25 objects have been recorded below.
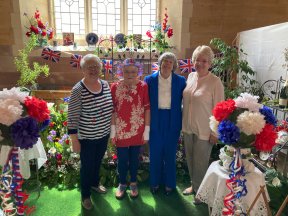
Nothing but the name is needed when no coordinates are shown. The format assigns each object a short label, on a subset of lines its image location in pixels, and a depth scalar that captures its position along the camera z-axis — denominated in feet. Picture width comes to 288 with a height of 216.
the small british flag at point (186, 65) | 10.02
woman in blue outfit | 6.68
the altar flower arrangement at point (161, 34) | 12.65
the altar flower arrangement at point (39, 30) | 12.20
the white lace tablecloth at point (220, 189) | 5.20
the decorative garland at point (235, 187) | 4.97
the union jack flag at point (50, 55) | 11.24
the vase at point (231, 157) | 5.25
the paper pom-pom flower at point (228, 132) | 4.60
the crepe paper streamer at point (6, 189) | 4.67
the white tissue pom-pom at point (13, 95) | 4.50
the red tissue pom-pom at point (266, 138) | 4.72
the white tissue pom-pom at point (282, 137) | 6.38
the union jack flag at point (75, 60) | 9.94
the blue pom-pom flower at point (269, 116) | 4.86
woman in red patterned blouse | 6.44
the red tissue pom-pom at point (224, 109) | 4.83
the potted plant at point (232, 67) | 9.57
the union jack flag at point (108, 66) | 9.66
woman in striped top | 5.88
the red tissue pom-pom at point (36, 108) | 4.61
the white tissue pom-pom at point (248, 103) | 4.85
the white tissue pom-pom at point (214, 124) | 5.09
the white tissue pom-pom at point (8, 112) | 4.15
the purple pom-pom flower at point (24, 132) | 4.23
